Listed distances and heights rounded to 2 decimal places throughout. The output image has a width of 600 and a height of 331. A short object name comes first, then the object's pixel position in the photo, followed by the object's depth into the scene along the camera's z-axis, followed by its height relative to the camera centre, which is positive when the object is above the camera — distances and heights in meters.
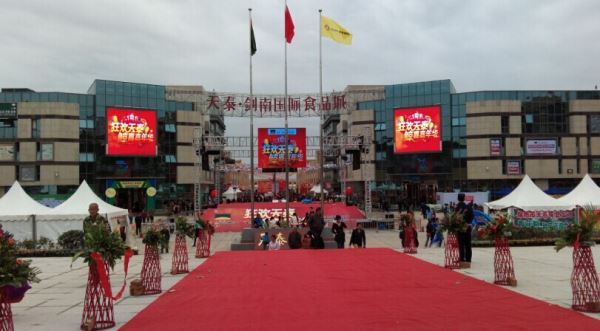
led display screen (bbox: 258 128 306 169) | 42.88 +2.15
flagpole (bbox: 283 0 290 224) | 26.31 +1.62
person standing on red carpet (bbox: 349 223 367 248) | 21.26 -2.32
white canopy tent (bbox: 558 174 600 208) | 27.43 -1.00
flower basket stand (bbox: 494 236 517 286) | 10.70 -1.69
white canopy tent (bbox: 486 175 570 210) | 27.53 -1.21
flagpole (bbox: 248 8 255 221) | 26.89 +0.52
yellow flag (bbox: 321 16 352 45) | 28.50 +7.63
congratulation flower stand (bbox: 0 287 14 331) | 6.47 -1.59
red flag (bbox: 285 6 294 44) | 28.88 +7.86
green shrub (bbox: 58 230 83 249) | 22.50 -2.47
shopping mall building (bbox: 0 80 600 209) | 55.41 +3.94
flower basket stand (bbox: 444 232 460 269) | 13.49 -1.88
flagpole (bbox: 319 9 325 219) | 28.92 +5.67
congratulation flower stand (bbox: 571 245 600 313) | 8.02 -1.65
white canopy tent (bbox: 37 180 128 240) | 25.36 -1.74
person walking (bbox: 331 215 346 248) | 21.30 -2.13
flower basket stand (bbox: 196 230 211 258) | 18.14 -2.28
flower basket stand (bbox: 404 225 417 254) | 17.72 -2.02
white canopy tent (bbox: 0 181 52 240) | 24.97 -1.51
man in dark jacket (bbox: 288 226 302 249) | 20.45 -2.29
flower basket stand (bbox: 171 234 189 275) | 13.90 -2.05
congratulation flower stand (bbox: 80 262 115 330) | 7.57 -1.78
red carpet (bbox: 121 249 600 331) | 7.33 -2.01
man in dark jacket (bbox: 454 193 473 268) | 13.22 -1.43
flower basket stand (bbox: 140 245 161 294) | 10.73 -1.84
